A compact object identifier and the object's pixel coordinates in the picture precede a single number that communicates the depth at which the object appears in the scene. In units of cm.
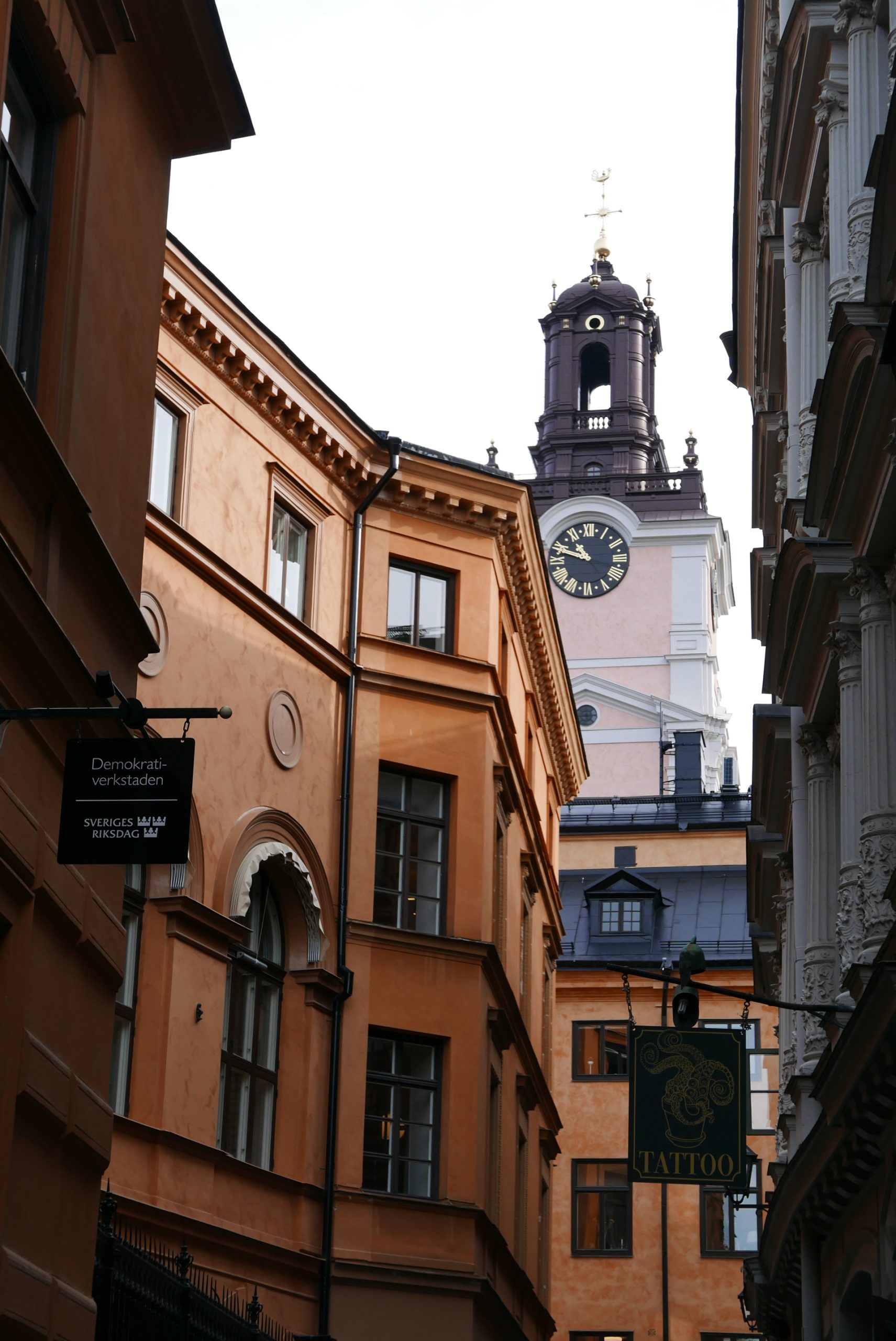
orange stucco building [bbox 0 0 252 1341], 1067
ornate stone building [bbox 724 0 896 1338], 1366
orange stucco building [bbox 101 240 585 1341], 2275
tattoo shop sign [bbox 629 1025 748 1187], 1859
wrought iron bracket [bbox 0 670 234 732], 1021
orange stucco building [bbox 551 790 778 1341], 4691
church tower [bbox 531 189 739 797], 7688
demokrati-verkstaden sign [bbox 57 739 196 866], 1012
